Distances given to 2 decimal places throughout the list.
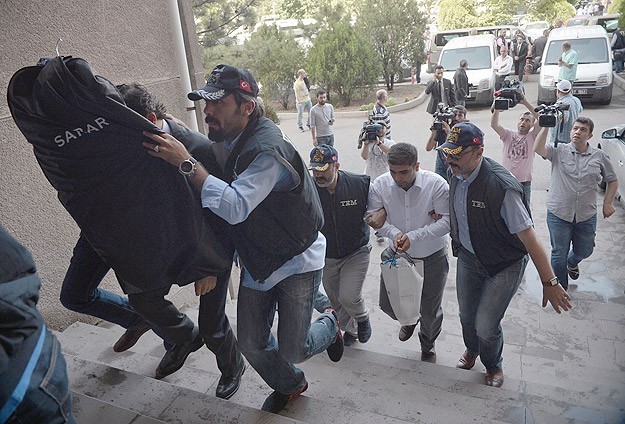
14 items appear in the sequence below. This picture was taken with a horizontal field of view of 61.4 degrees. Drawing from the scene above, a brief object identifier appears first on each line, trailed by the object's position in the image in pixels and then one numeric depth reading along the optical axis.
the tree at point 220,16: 12.77
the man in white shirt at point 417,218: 4.09
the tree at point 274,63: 19.84
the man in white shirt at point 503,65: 17.42
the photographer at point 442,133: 7.12
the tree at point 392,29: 20.56
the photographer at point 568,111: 8.63
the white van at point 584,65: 14.67
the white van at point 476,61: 16.55
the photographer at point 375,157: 7.34
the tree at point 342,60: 19.06
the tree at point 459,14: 26.61
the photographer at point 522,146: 6.50
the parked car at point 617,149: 7.58
